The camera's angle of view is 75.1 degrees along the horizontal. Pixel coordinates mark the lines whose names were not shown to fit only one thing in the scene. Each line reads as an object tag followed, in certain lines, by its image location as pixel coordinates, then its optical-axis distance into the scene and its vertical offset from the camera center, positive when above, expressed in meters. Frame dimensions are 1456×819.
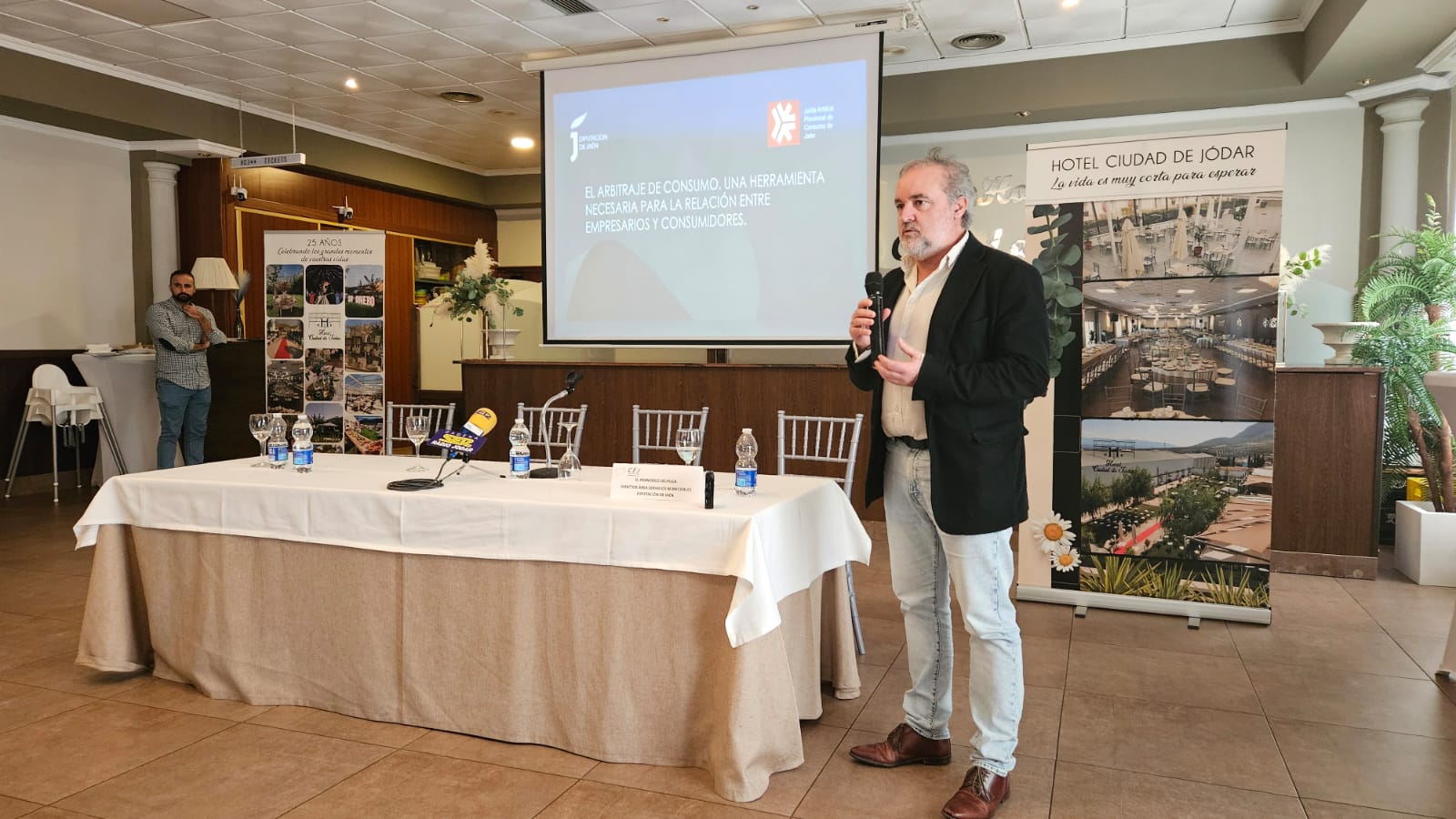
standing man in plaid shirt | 6.65 +0.00
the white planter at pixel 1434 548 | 4.59 -0.86
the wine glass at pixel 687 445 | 2.82 -0.23
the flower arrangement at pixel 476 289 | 6.68 +0.53
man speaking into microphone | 2.20 -0.09
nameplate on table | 2.58 -0.32
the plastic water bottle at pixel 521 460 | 2.99 -0.30
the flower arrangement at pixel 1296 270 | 5.50 +0.60
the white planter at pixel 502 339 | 6.79 +0.18
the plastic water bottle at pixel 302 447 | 3.21 -0.28
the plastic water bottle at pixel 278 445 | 3.27 -0.28
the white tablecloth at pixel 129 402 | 7.17 -0.32
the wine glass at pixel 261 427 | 3.31 -0.22
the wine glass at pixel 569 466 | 3.05 -0.33
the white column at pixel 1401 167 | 5.96 +1.29
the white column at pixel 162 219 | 7.93 +1.20
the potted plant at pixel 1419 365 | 4.61 +0.04
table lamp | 7.68 +0.72
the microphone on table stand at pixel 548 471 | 2.90 -0.35
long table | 2.40 -0.68
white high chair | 6.82 -0.31
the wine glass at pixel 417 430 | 3.29 -0.23
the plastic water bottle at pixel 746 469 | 2.69 -0.29
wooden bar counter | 5.64 -0.18
